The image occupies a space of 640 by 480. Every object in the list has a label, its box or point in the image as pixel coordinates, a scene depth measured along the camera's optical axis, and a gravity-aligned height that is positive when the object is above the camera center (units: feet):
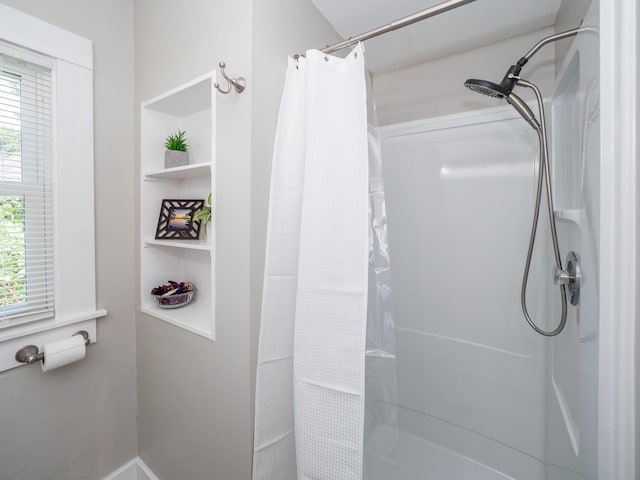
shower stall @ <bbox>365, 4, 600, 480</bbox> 3.52 -1.02
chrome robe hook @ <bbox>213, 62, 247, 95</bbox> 2.98 +1.72
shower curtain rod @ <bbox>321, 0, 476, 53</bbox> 2.64 +2.26
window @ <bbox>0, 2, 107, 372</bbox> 3.23 +0.70
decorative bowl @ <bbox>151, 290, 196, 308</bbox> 4.12 -0.99
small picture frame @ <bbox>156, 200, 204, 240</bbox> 4.12 +0.25
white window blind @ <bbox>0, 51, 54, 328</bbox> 3.23 +0.55
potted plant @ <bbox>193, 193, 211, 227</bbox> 3.76 +0.30
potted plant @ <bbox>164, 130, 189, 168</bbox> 4.18 +1.32
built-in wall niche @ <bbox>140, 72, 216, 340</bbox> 4.00 +0.77
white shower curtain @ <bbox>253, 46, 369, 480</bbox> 2.74 -0.48
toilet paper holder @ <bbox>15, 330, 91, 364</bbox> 3.27 -1.46
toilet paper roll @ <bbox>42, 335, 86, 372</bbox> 3.30 -1.48
